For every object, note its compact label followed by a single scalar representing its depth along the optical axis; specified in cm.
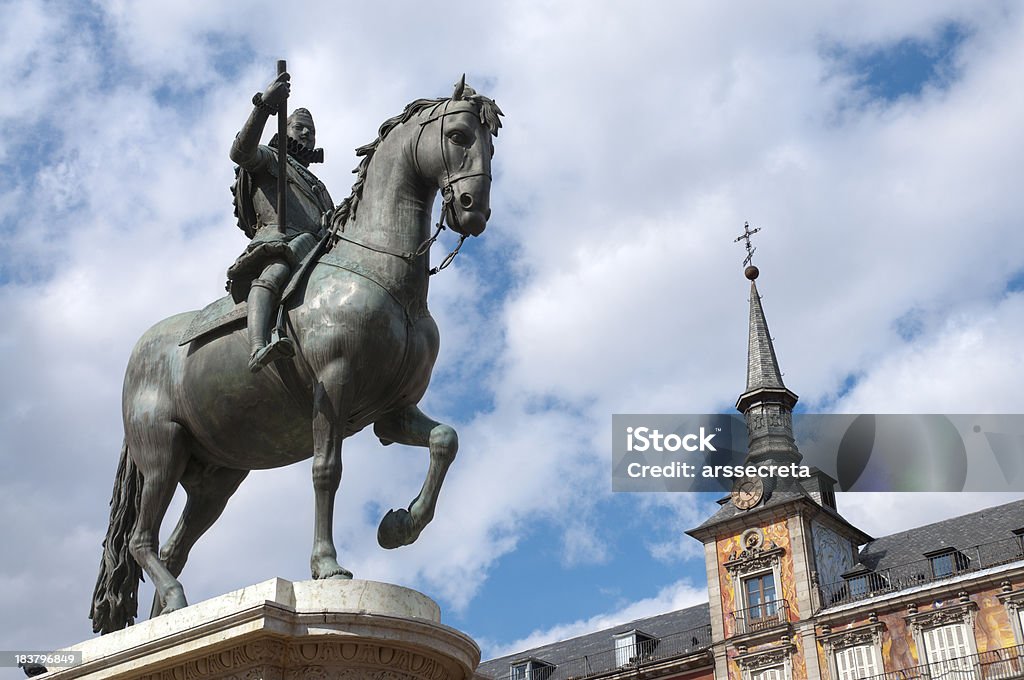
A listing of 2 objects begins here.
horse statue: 683
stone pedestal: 596
